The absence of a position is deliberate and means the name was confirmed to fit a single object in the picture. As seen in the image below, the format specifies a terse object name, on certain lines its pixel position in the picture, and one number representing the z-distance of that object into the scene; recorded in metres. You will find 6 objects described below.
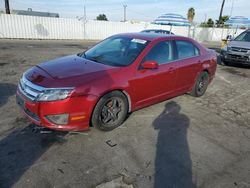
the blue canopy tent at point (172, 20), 14.34
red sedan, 3.05
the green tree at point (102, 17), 59.73
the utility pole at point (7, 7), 21.33
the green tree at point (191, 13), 50.69
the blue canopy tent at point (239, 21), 18.08
